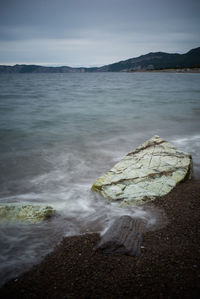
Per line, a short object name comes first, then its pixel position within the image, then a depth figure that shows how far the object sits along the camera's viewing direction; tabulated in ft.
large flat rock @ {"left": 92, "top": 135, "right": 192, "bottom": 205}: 14.52
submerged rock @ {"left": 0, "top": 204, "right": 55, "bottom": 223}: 12.83
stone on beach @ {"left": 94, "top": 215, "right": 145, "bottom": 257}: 9.56
